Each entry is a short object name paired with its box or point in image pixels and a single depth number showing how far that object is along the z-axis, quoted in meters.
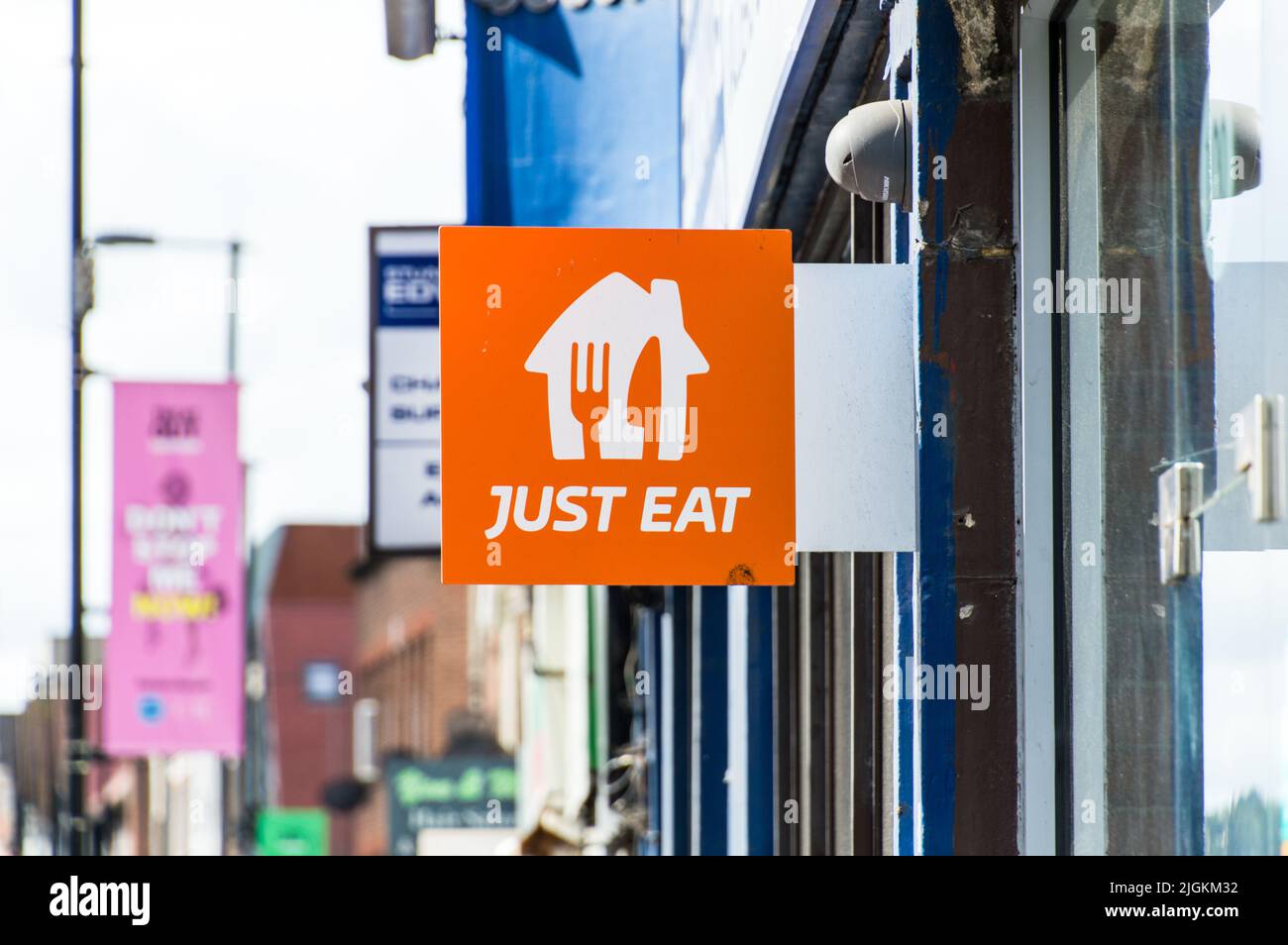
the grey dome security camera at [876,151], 4.47
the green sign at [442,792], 26.80
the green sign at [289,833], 35.00
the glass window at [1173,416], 3.26
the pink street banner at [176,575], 15.09
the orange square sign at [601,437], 4.38
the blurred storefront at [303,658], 48.44
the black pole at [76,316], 14.64
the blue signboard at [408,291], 11.73
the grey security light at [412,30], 8.78
